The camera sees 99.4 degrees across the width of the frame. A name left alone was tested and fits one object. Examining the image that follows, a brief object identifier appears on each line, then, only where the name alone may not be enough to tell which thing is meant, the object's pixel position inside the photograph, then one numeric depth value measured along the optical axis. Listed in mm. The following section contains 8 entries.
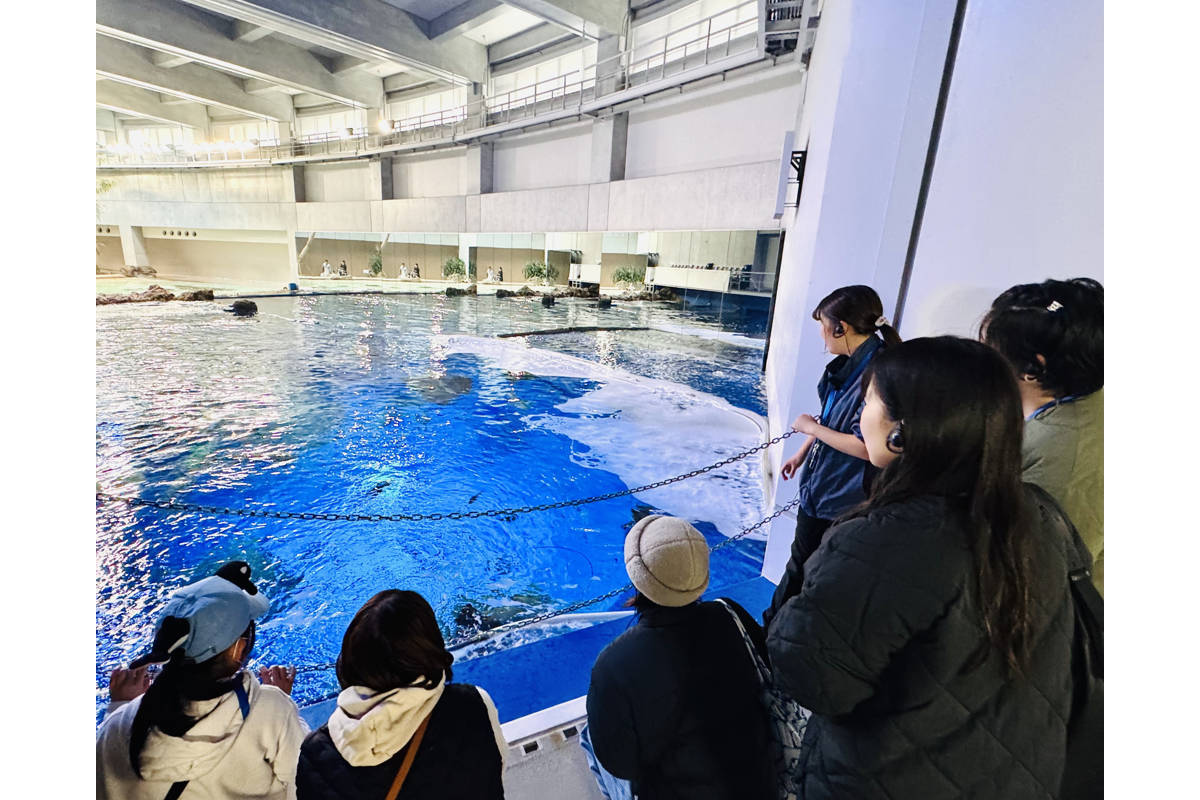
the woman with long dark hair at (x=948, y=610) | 778
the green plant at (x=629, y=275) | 14914
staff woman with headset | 1858
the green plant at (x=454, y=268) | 20047
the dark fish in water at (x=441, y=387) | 8211
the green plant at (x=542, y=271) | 17906
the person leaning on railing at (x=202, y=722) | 1014
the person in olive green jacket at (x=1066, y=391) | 1063
